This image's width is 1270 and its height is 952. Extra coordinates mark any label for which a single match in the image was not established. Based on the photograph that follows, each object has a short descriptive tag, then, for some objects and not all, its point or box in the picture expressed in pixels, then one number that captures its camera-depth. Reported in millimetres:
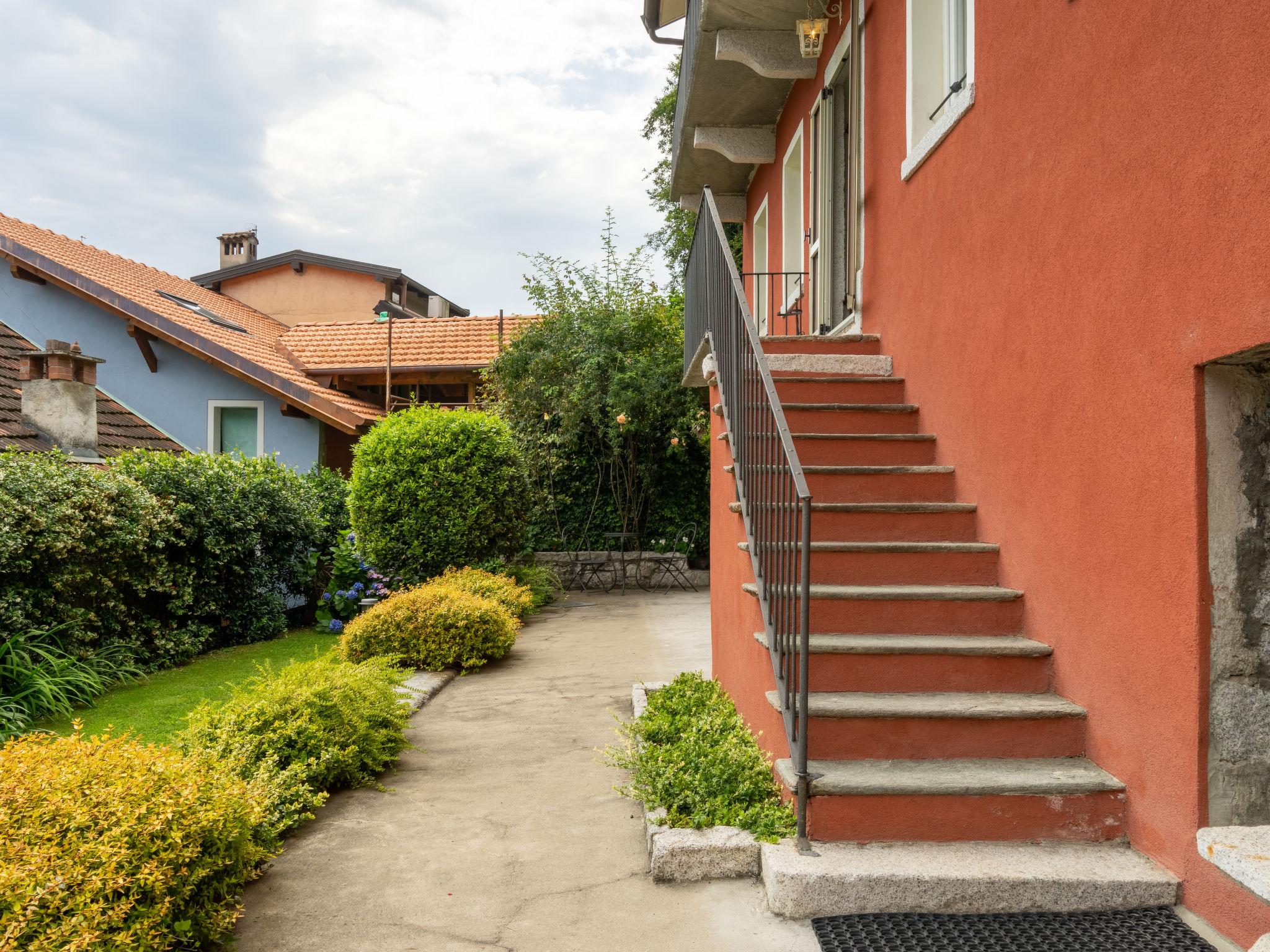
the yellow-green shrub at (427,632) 6602
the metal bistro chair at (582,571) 12734
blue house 13758
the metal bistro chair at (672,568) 12797
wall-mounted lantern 6016
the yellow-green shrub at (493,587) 8602
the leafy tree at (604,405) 12188
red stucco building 2428
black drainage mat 2363
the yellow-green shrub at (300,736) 3484
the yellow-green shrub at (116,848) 2117
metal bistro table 12523
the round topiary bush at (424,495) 9656
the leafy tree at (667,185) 14945
